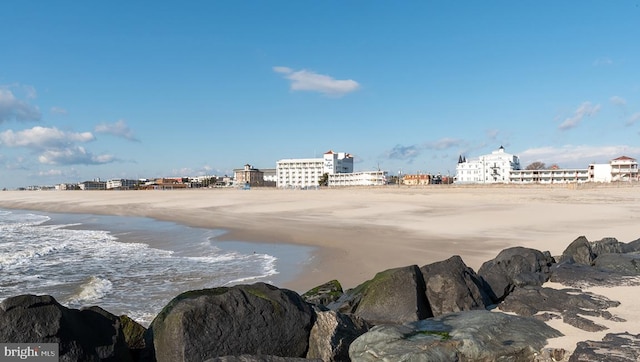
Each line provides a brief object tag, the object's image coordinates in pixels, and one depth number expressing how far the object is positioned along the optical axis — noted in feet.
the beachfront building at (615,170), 367.25
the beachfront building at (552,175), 382.42
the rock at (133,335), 18.54
